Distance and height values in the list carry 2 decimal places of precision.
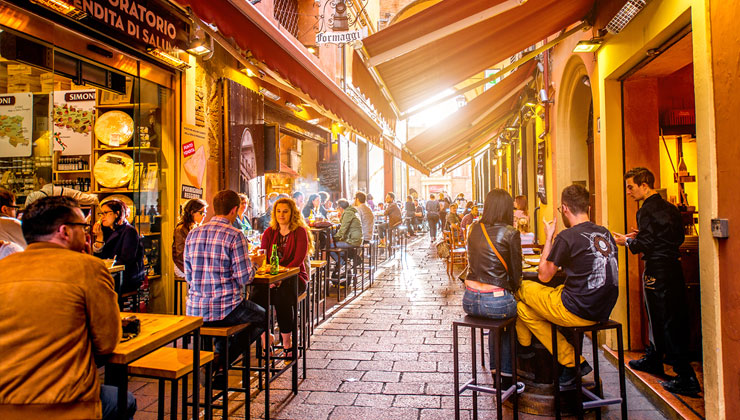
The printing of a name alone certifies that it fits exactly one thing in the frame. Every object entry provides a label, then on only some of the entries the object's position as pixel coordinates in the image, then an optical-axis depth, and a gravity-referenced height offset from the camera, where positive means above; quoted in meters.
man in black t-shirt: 3.09 -0.35
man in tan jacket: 1.87 -0.40
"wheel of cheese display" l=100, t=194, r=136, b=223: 6.04 +0.32
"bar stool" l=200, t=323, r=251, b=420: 3.15 -0.92
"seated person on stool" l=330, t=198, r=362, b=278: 7.93 -0.10
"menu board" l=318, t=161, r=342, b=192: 12.92 +1.41
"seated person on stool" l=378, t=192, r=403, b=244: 12.68 +0.16
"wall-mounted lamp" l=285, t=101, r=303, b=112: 9.57 +2.55
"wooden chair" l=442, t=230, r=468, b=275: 8.95 -0.49
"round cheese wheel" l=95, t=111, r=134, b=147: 6.22 +1.34
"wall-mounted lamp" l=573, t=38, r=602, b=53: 4.58 +1.80
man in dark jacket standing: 3.57 -0.46
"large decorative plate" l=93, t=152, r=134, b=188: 6.18 +0.76
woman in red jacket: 4.49 -0.25
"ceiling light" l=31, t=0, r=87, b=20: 3.98 +1.97
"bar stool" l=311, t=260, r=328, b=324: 5.66 -0.76
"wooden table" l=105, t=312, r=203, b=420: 2.15 -0.58
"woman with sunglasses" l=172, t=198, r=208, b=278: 4.78 +0.01
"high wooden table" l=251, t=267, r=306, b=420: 3.51 -0.96
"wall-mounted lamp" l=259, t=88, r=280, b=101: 8.34 +2.43
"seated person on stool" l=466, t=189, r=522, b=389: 3.38 -0.30
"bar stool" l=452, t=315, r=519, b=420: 3.15 -0.97
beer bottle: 4.07 -0.34
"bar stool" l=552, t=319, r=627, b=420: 3.08 -0.99
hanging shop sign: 5.60 +2.34
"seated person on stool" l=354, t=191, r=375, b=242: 9.20 +0.18
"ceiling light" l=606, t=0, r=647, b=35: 3.67 +1.73
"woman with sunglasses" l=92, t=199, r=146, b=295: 4.73 -0.18
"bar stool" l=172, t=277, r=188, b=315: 5.38 -0.90
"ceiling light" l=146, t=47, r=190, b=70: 5.32 +2.06
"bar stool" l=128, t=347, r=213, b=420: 2.53 -0.79
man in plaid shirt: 3.46 -0.34
